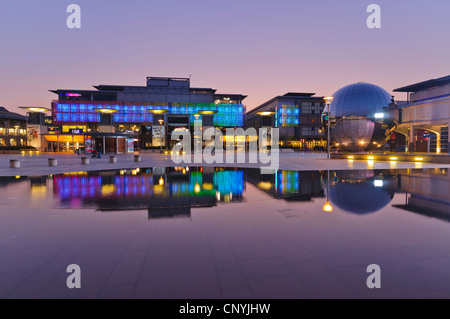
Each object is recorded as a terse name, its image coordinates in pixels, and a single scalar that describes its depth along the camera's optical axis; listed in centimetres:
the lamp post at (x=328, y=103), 2738
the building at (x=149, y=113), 6506
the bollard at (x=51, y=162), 2269
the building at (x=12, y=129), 7500
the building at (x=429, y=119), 3519
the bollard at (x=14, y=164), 2106
